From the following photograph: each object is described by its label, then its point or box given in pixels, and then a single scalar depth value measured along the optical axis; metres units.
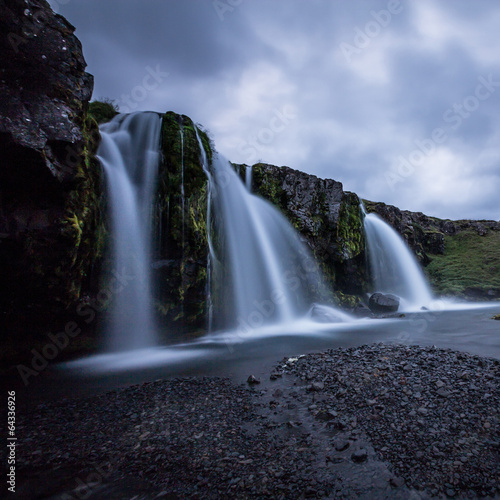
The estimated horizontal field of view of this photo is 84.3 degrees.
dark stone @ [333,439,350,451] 3.52
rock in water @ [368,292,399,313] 18.23
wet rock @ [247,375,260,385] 5.91
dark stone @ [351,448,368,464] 3.28
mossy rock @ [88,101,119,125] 13.52
